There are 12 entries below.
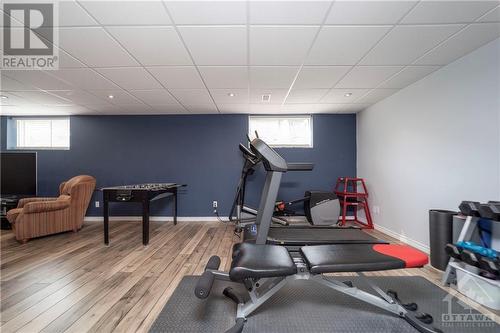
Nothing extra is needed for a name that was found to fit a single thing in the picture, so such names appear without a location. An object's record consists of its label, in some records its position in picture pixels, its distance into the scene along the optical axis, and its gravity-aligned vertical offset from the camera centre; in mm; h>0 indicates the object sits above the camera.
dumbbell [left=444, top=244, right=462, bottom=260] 1721 -701
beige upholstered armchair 2926 -676
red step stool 3672 -548
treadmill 2000 -650
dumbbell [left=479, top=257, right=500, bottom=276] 1478 -706
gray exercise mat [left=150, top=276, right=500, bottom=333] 1375 -1054
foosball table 2824 -420
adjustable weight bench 1285 -631
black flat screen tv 3699 -122
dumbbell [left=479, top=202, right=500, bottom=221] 1529 -330
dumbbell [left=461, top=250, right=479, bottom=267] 1589 -704
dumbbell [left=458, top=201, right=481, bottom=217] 1681 -337
